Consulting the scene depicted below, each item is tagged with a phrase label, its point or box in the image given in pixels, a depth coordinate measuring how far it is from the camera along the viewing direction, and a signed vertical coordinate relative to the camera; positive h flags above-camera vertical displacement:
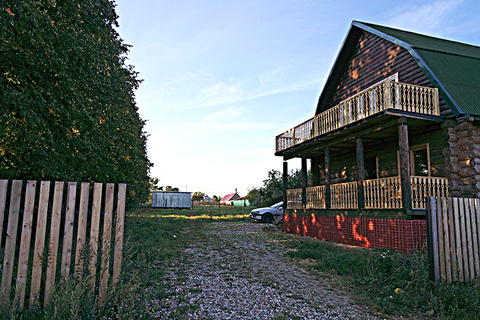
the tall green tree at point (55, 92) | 6.48 +2.50
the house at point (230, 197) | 97.28 -0.10
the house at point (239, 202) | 64.53 -1.25
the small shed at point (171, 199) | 43.62 -0.45
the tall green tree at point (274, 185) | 33.72 +1.34
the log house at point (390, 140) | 9.70 +2.30
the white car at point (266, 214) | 22.02 -1.18
